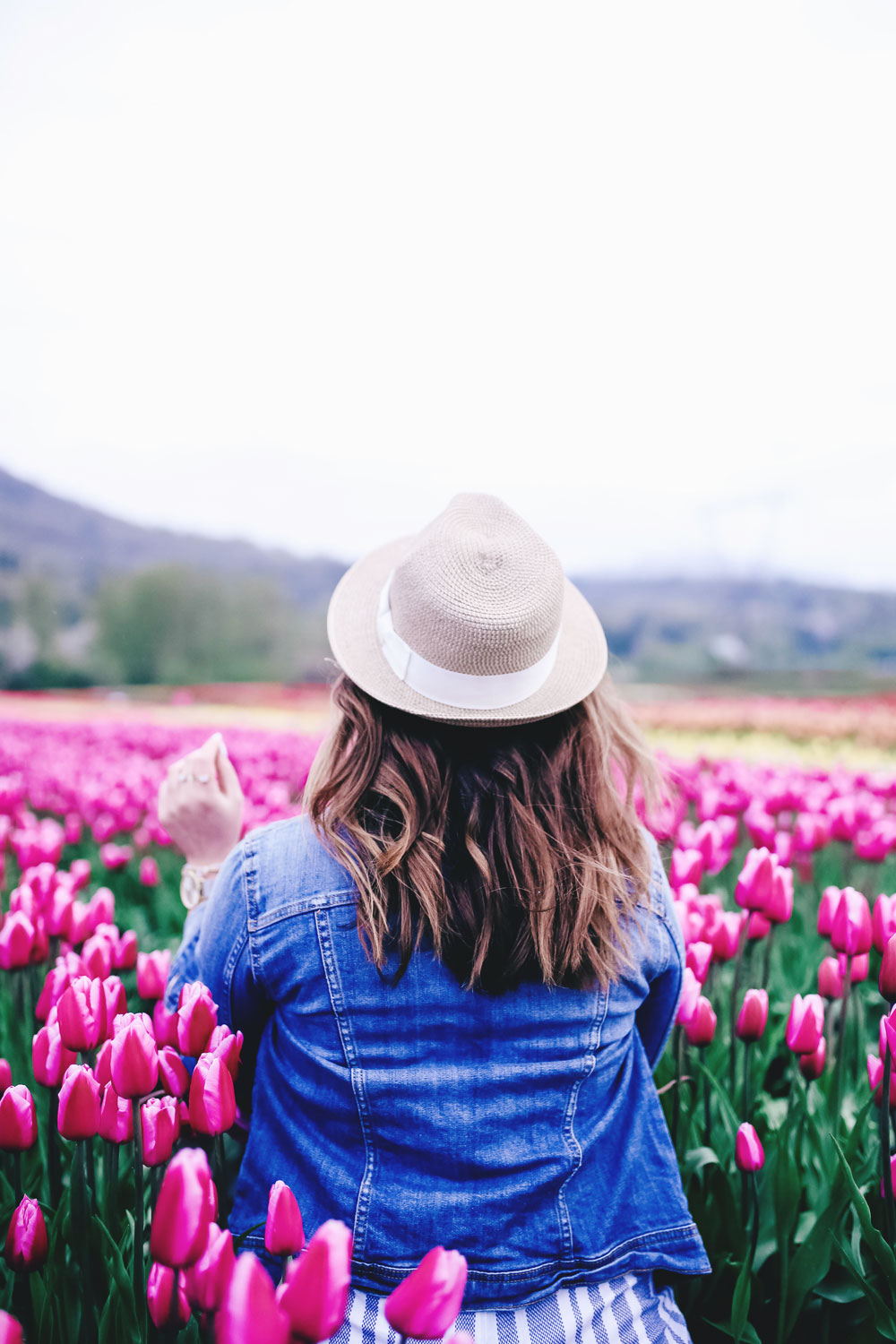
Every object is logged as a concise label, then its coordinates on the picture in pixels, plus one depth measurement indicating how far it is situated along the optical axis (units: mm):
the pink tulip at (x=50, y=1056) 1278
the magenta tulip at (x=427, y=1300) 745
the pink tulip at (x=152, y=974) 1672
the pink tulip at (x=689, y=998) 1651
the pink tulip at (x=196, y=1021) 1201
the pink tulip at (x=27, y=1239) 1128
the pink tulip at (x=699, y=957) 1717
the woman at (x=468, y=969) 1171
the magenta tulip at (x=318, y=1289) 671
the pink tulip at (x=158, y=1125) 1143
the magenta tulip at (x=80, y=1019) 1256
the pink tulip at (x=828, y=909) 1806
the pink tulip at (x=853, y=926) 1727
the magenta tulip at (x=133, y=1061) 1138
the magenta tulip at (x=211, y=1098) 1131
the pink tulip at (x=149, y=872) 3024
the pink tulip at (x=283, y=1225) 936
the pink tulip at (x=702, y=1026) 1675
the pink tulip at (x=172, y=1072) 1195
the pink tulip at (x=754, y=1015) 1633
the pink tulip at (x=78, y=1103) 1114
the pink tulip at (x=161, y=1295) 875
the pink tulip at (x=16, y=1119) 1194
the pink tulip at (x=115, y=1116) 1140
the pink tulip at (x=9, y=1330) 729
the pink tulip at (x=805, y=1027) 1566
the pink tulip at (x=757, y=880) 1834
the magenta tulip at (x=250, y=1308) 642
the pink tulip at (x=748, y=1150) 1430
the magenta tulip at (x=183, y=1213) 788
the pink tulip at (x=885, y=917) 1663
